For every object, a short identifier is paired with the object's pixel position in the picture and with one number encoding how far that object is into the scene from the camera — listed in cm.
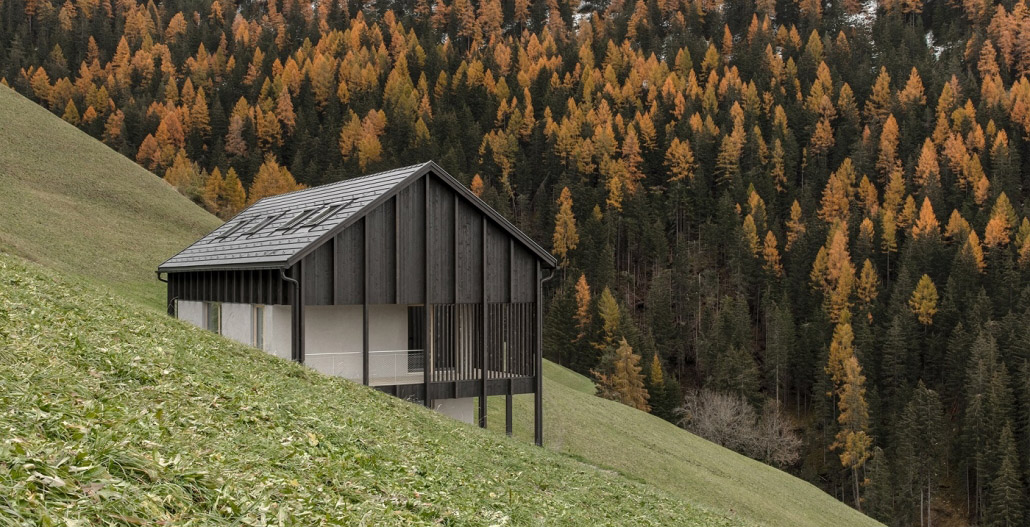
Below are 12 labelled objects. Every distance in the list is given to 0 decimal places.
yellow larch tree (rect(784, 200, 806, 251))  11112
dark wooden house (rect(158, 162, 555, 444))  2089
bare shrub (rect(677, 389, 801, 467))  6259
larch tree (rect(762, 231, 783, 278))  10731
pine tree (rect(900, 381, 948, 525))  6900
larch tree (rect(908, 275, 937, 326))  8969
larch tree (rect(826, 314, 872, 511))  7375
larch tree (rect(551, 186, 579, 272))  11381
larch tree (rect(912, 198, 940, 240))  10262
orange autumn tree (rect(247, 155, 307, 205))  10861
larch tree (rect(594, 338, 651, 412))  7344
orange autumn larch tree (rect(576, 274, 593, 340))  9212
